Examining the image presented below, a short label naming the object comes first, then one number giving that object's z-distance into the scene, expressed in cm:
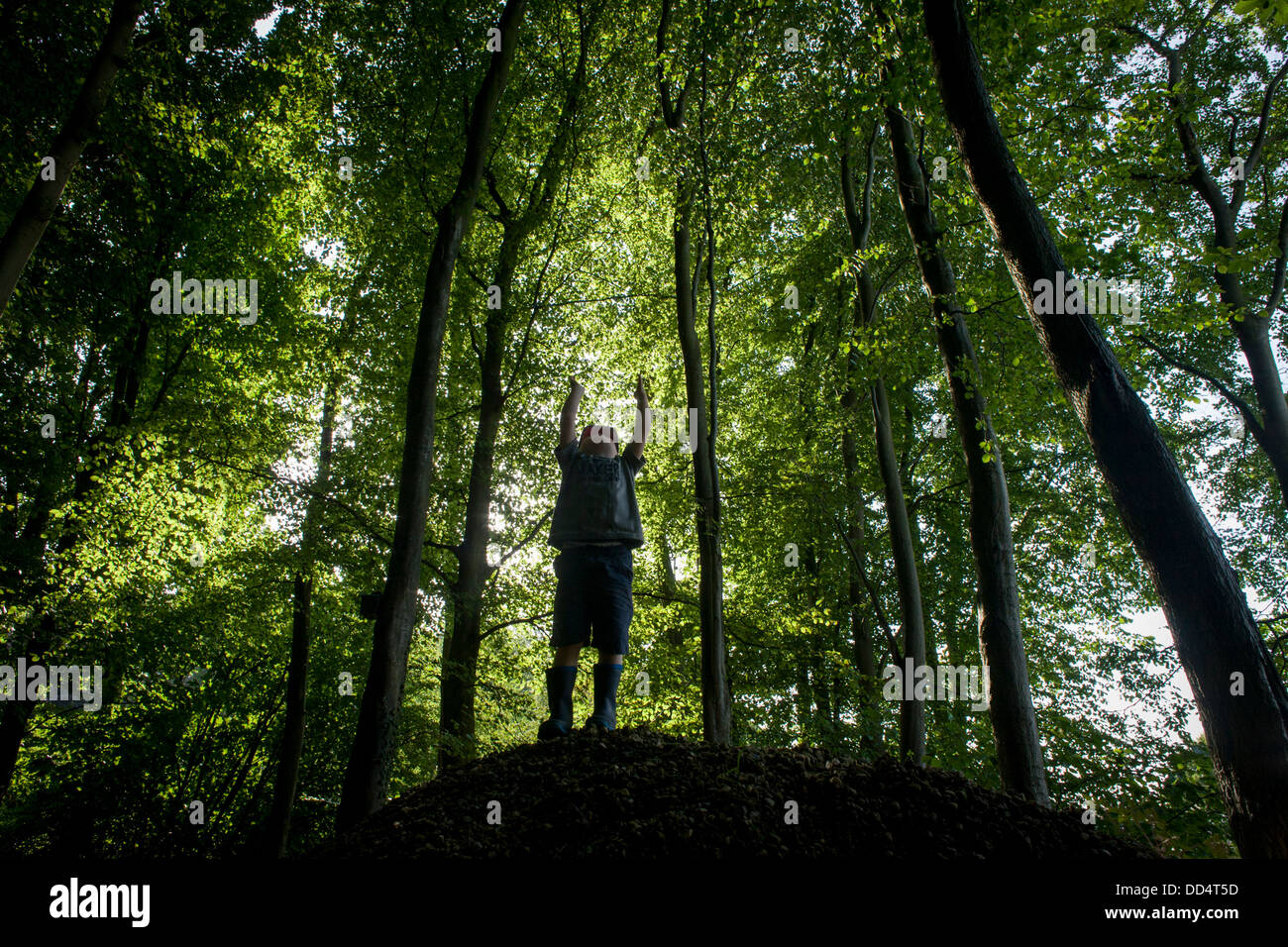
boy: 430
